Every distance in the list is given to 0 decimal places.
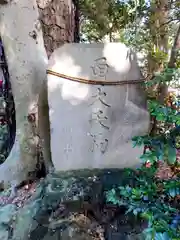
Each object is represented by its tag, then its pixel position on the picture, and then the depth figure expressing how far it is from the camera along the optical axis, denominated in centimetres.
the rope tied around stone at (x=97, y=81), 163
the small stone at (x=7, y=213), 169
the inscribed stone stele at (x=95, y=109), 163
